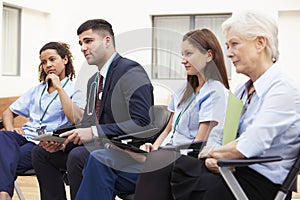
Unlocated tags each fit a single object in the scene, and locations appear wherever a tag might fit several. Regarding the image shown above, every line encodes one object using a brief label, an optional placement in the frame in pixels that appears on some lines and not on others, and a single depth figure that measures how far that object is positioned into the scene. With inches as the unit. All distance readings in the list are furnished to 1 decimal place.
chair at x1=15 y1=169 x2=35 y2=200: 116.6
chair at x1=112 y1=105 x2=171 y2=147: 94.1
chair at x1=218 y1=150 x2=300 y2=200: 71.4
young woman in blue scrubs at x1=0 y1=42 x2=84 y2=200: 112.4
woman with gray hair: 72.6
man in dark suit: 98.4
